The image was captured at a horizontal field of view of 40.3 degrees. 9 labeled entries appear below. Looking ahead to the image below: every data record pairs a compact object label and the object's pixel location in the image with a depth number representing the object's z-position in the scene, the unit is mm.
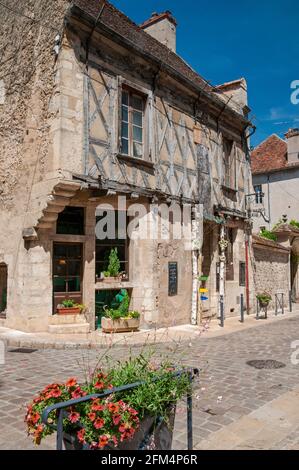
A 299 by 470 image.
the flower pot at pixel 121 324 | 9266
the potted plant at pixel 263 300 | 13234
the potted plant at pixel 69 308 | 9141
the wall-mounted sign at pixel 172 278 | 10805
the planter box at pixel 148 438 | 2521
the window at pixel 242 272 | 14531
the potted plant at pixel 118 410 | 2465
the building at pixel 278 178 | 25609
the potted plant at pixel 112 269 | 10094
